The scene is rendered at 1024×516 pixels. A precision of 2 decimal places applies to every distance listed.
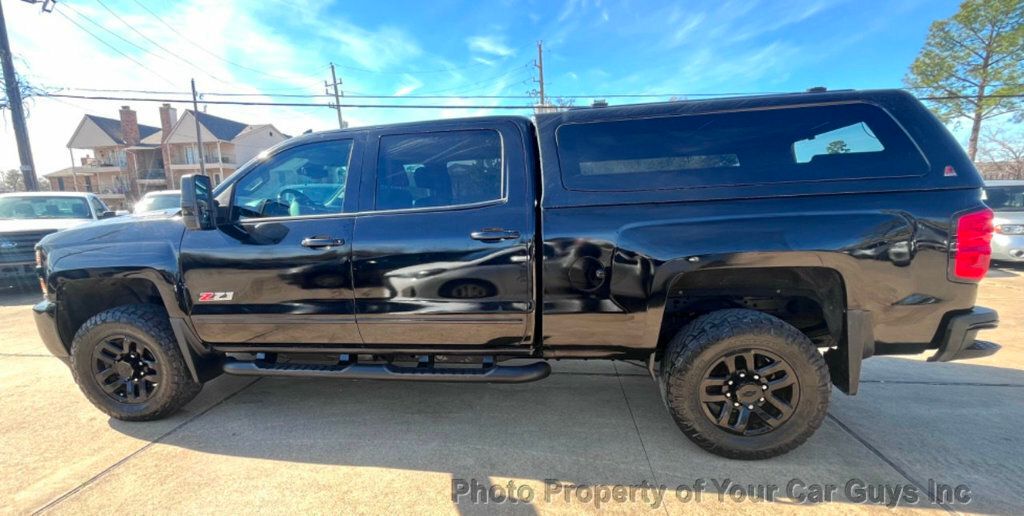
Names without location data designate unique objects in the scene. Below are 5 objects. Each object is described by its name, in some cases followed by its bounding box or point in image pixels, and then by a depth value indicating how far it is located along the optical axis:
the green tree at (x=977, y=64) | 18.75
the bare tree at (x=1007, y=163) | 23.44
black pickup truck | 2.27
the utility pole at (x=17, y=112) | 12.62
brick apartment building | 40.66
